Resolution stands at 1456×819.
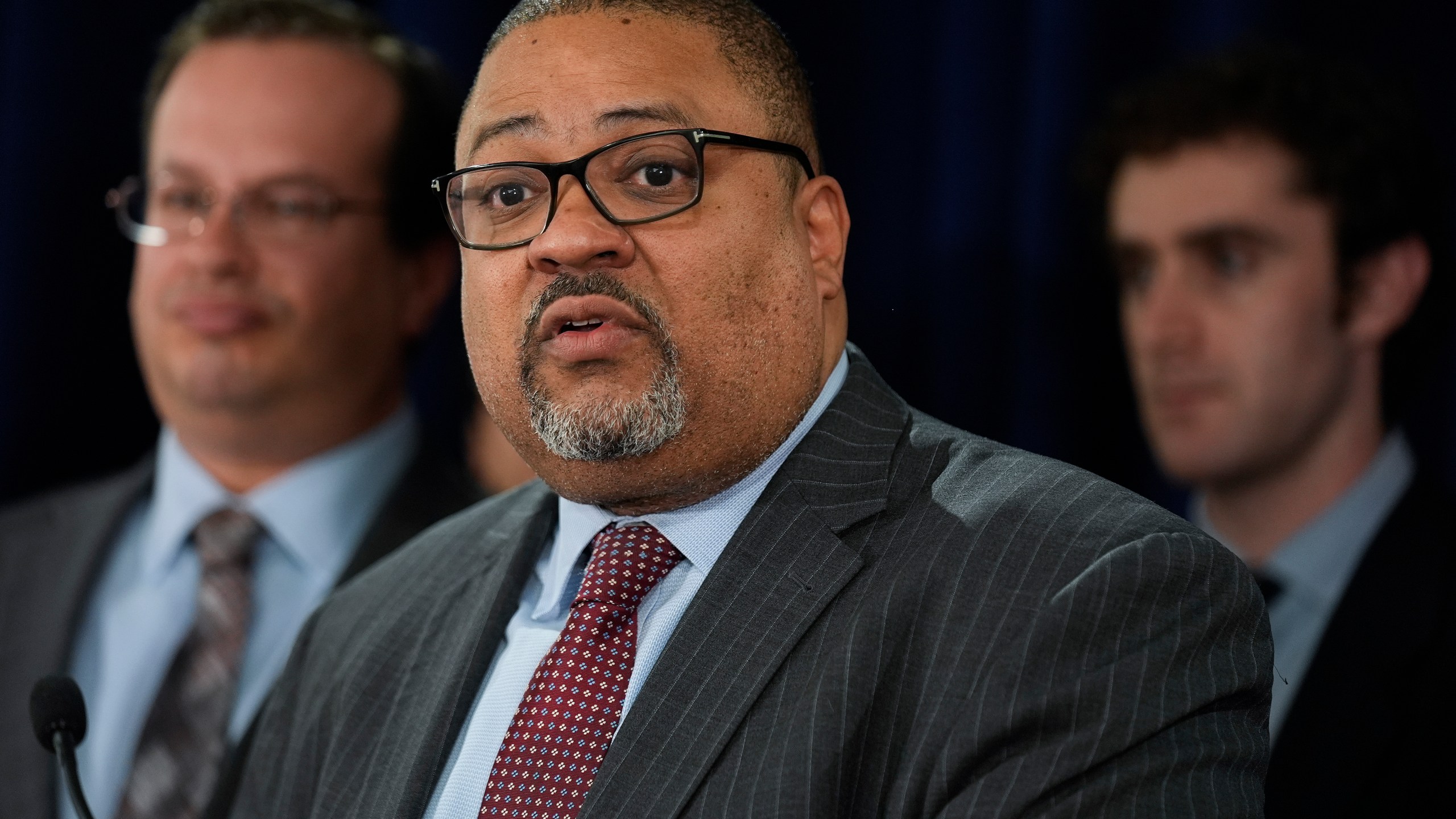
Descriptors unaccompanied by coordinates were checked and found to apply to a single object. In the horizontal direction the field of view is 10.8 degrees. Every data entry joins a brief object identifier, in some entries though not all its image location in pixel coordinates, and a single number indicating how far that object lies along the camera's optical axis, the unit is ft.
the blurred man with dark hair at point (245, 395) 10.96
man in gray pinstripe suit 9.36
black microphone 9.71
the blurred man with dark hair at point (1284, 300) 11.11
